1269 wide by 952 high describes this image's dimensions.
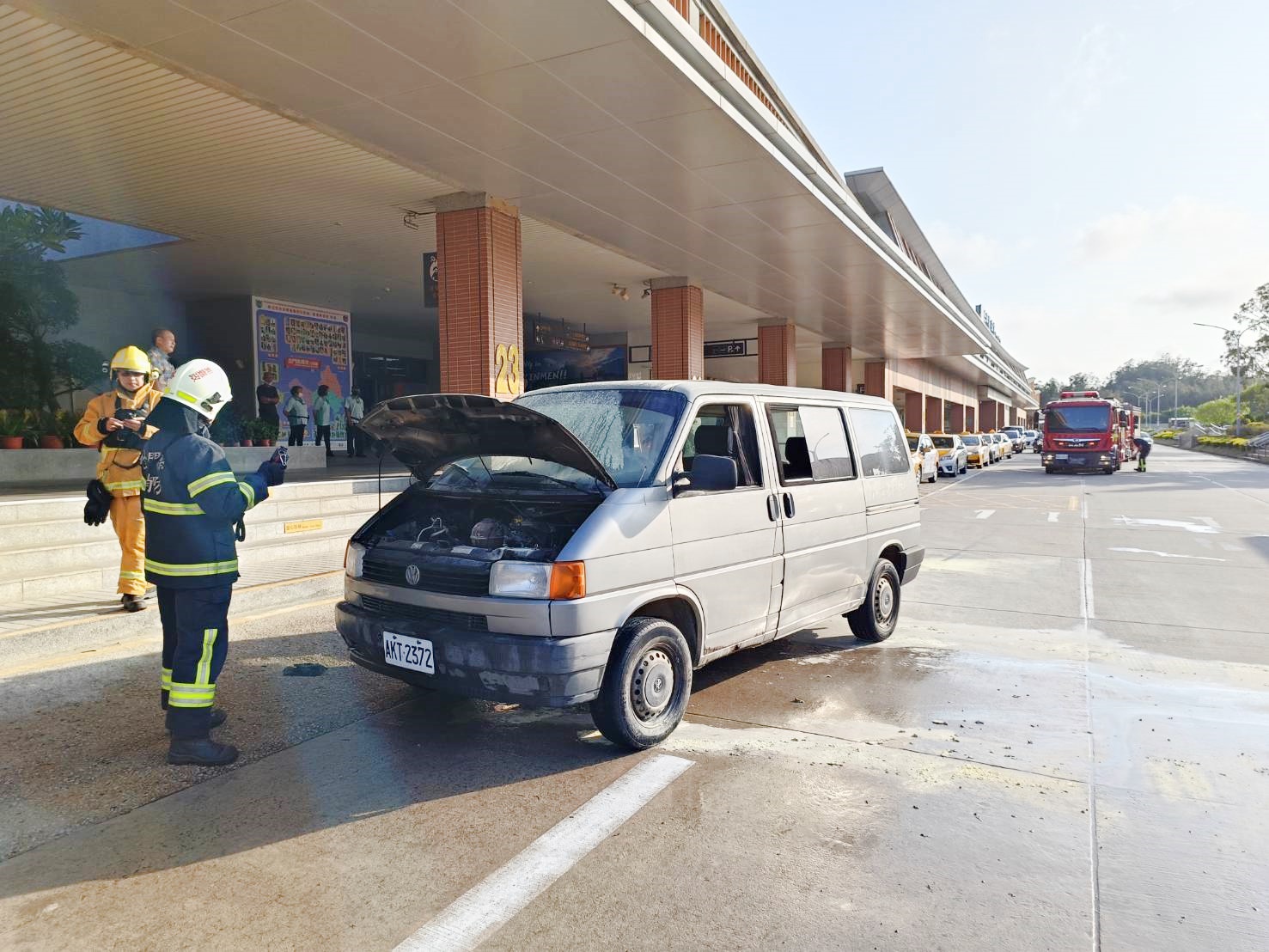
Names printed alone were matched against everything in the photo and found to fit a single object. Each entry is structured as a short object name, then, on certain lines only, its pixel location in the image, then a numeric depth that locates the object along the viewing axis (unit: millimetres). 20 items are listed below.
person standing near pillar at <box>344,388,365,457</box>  22156
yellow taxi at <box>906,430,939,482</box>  24312
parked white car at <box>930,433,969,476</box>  28453
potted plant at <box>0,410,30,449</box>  11766
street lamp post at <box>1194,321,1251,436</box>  55188
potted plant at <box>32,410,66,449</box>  12375
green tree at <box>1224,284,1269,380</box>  54688
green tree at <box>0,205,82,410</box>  13242
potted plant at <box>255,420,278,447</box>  16172
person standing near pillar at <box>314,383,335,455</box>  21000
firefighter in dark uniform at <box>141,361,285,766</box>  4000
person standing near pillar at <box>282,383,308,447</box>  19984
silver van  3875
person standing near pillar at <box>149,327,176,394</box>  6607
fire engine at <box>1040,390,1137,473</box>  28688
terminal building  7539
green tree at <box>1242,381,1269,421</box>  62156
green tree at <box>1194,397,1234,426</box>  77250
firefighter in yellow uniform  5926
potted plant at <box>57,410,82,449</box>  12672
